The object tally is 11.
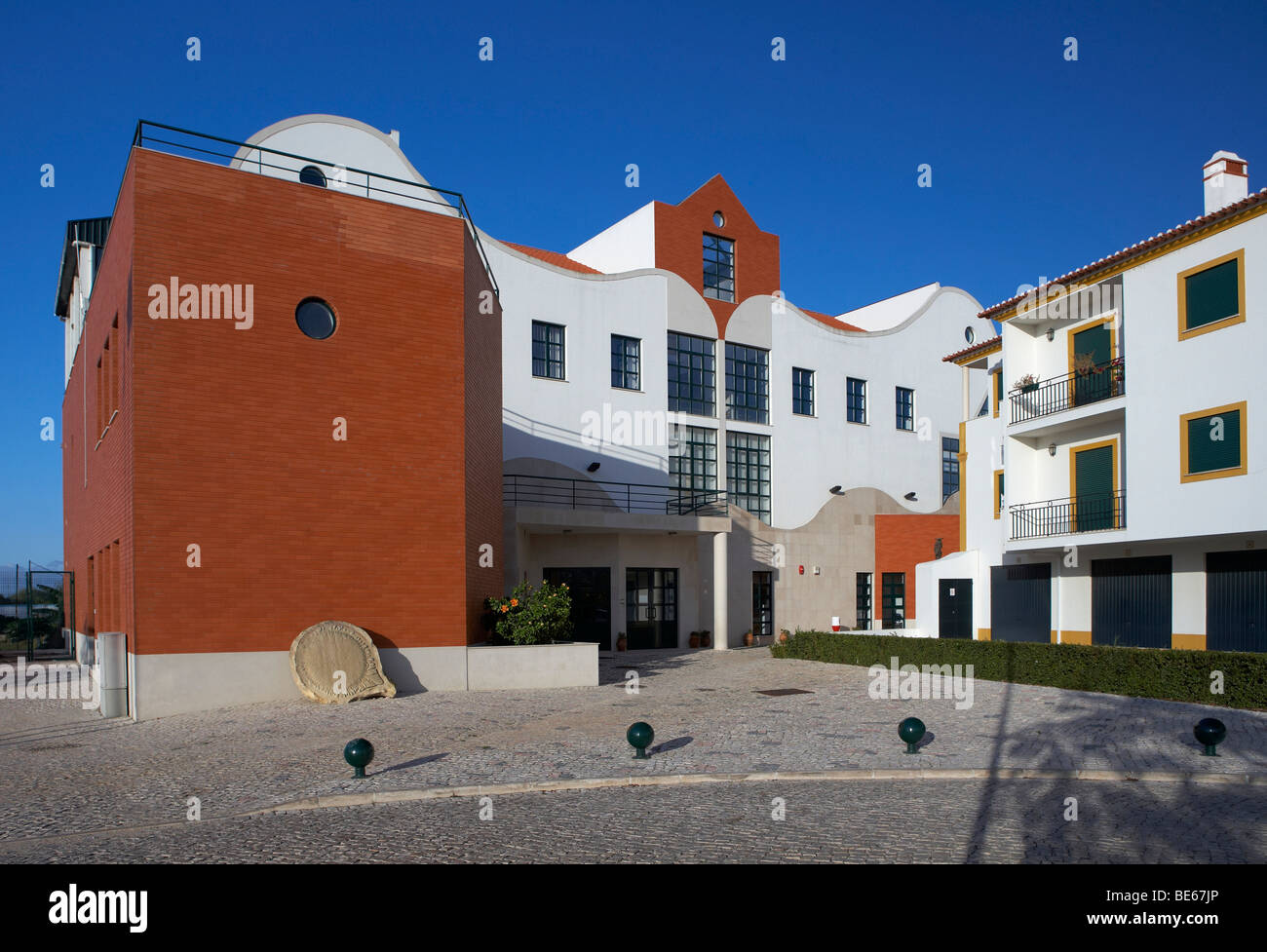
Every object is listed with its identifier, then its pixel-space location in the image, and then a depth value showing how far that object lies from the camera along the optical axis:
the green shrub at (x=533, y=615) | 17.34
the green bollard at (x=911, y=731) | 10.11
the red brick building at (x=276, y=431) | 14.13
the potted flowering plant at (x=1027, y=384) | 22.88
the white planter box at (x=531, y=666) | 16.48
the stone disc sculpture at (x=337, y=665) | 14.45
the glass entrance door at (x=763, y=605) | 30.08
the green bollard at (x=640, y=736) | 9.88
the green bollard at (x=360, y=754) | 8.94
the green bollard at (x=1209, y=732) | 9.94
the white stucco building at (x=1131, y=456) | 17.36
